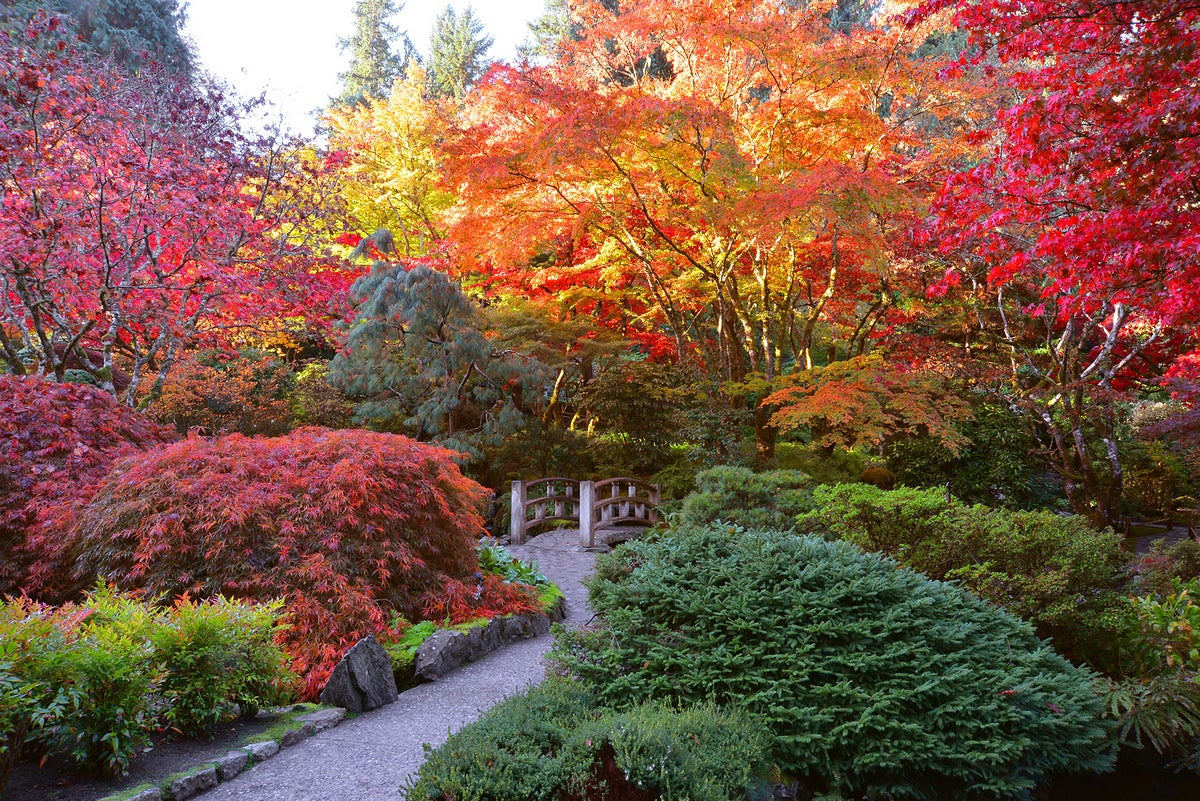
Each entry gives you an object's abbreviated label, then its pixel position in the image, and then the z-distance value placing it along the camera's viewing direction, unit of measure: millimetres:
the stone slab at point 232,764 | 3248
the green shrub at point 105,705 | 2975
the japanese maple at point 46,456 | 4887
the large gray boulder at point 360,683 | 4098
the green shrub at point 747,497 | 6312
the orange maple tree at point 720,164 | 8352
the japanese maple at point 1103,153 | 4238
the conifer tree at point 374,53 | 28578
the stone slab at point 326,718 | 3849
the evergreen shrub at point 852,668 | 3344
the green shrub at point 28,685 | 2693
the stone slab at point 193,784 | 3027
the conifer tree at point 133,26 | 18312
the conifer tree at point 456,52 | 27312
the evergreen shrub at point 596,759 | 2668
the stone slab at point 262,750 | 3434
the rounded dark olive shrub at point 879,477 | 11328
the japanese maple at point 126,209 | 5828
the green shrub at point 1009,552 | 4828
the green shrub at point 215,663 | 3500
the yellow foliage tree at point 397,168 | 15406
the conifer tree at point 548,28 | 23464
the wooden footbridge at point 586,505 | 10289
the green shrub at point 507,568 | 6633
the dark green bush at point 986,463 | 10812
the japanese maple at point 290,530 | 4625
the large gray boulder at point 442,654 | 4680
